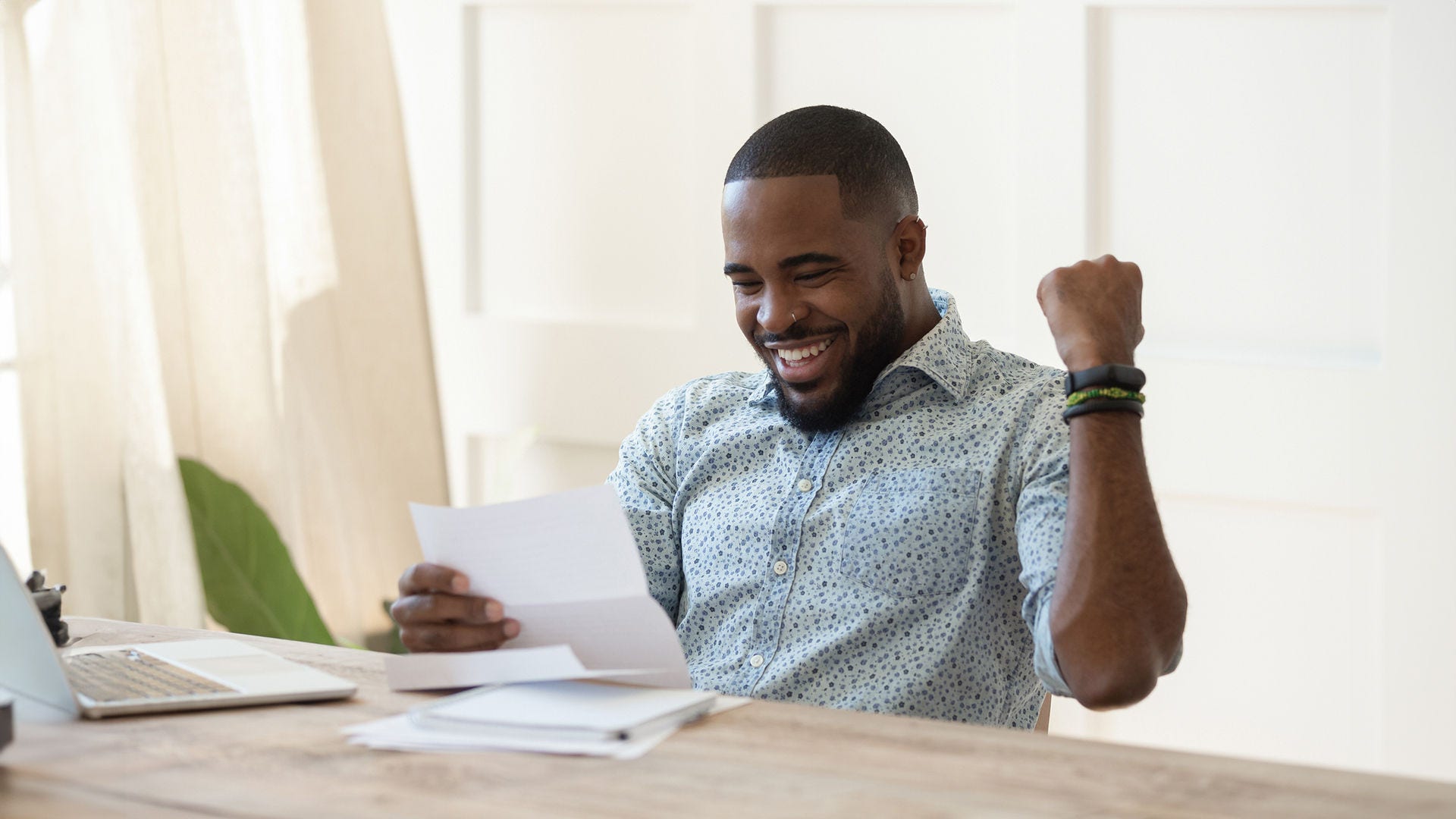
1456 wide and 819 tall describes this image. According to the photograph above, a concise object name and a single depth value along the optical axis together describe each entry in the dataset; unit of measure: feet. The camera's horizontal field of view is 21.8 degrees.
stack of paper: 9.78
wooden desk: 9.40
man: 10.62
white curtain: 13.00
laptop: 10.04
